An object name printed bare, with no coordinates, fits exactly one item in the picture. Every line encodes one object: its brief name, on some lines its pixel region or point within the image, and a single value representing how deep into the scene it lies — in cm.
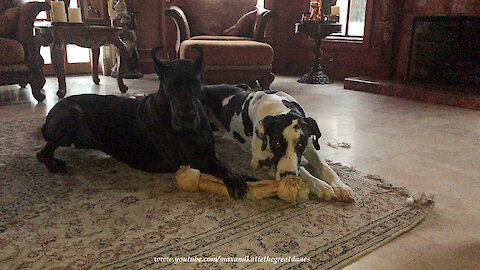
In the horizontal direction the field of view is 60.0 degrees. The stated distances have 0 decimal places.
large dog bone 170
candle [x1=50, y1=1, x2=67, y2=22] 398
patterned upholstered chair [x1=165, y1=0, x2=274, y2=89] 440
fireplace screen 460
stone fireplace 449
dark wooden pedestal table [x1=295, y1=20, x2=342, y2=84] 552
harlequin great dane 176
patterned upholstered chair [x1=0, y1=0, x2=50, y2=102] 371
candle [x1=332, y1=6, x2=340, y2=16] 555
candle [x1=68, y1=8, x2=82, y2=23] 404
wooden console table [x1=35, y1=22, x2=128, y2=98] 393
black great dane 182
